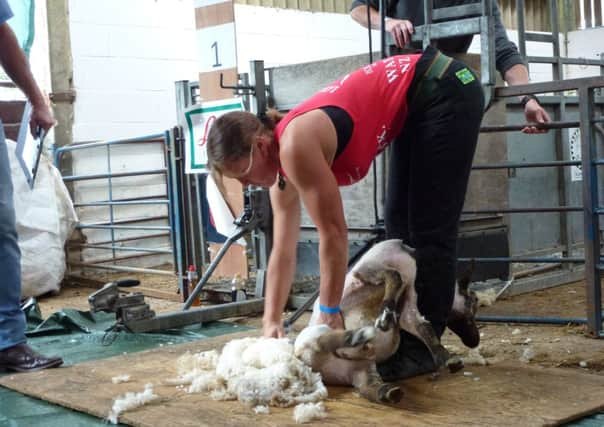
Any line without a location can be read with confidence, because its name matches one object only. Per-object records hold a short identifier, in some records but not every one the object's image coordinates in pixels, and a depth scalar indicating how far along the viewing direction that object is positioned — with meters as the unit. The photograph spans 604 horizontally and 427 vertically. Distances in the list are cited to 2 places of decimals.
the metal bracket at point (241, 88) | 3.94
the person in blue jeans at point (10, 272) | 2.74
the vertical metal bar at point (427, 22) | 3.31
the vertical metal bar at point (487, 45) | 3.23
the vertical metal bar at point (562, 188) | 4.68
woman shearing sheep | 2.08
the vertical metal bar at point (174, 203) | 4.43
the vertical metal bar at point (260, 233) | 4.11
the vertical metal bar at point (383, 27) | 3.22
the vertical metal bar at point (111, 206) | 5.62
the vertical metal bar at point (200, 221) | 4.47
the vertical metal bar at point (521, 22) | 3.69
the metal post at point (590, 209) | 3.10
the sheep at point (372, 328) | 2.19
